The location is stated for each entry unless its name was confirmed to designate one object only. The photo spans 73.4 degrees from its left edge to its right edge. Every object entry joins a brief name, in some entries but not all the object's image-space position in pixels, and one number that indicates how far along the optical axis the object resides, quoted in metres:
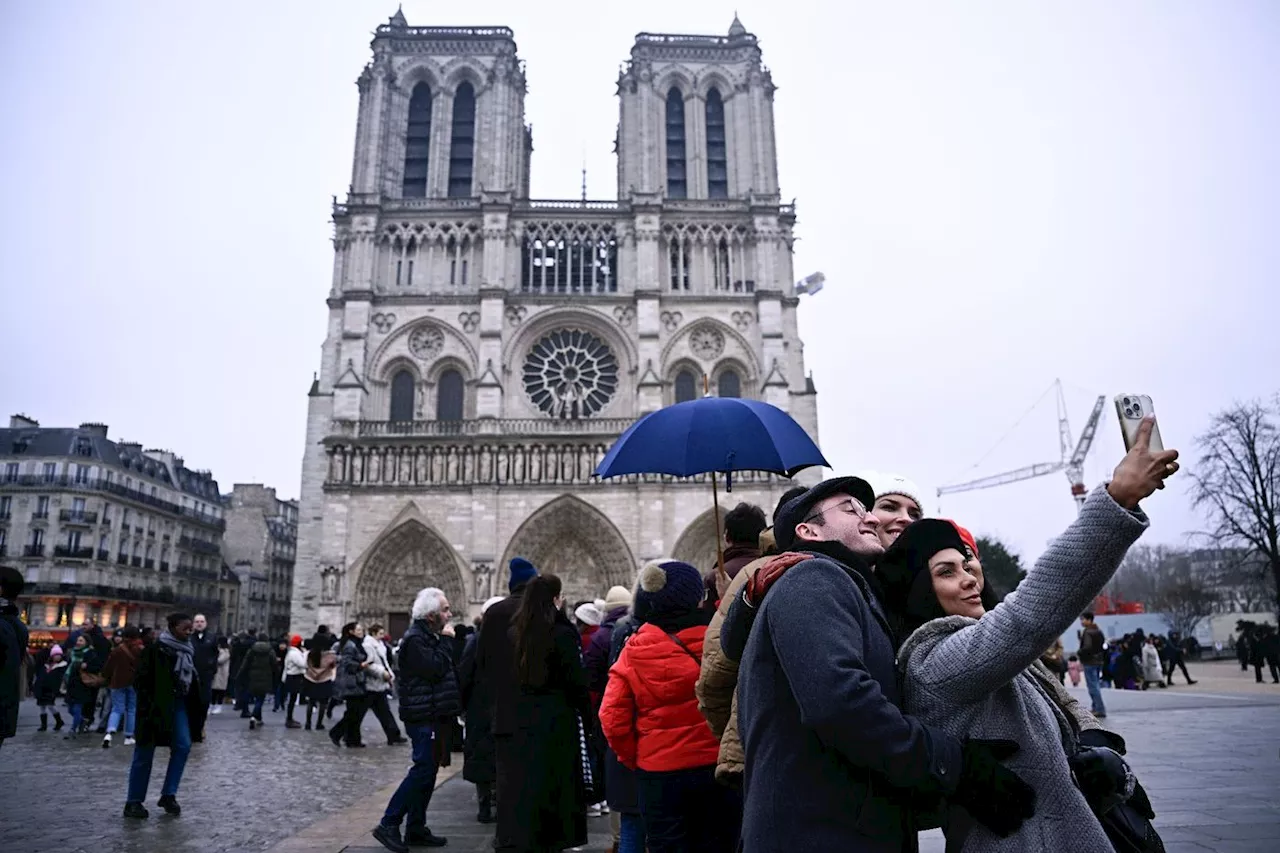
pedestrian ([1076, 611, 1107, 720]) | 11.62
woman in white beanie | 2.65
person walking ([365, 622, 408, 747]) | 10.58
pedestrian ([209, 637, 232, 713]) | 15.56
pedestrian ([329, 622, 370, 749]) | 10.52
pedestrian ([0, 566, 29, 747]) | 5.19
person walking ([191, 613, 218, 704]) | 11.12
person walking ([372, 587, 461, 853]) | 5.21
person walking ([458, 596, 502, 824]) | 5.43
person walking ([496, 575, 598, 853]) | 4.17
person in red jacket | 3.35
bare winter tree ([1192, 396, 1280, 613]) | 24.02
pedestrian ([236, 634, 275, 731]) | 13.32
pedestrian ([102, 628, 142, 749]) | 9.53
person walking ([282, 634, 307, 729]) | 13.90
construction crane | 69.25
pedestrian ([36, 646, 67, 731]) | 12.52
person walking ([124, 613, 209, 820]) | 5.96
